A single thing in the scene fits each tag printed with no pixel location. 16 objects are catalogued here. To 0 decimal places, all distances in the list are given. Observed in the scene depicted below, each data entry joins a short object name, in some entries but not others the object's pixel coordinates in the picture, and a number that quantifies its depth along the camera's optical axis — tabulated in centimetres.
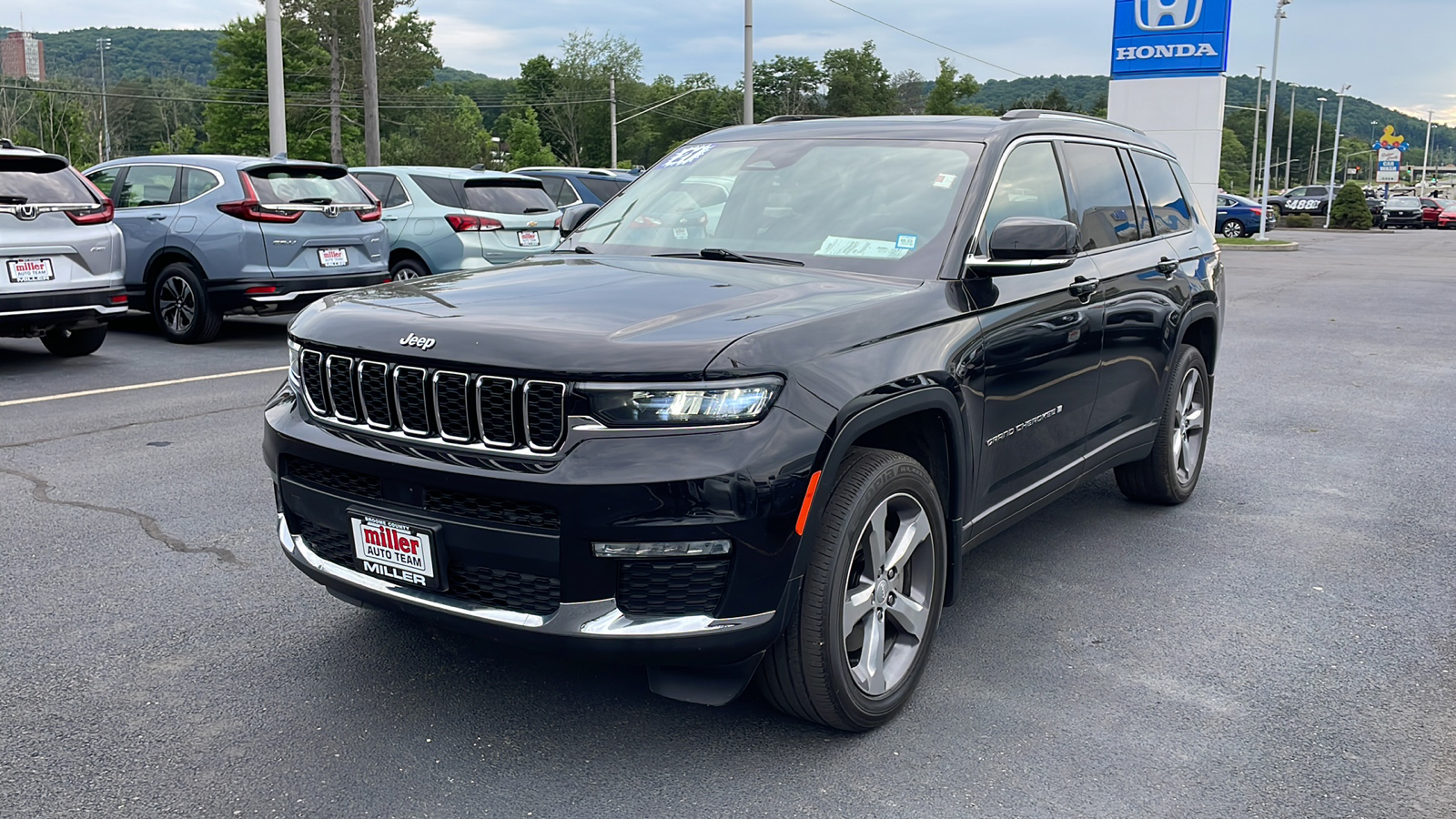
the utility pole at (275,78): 1858
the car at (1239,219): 4147
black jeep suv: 296
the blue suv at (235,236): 1112
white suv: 912
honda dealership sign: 2661
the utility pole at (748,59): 3132
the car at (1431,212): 5478
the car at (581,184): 1791
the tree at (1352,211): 4934
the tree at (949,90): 11056
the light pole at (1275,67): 4228
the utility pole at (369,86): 2411
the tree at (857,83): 11950
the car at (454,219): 1316
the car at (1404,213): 5403
